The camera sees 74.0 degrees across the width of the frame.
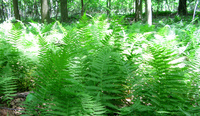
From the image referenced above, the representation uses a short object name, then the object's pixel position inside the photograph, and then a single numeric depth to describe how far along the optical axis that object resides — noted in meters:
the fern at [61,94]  0.87
